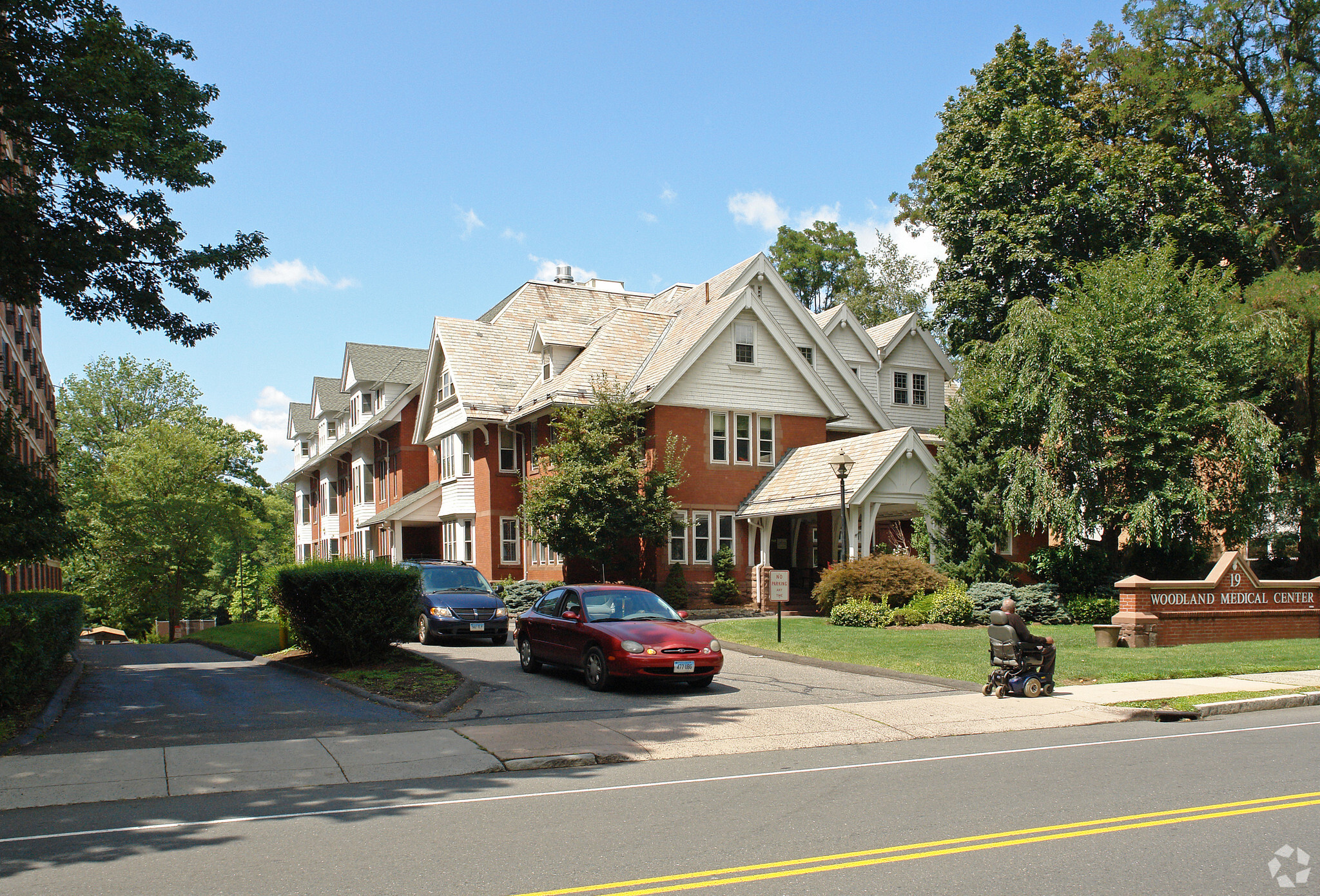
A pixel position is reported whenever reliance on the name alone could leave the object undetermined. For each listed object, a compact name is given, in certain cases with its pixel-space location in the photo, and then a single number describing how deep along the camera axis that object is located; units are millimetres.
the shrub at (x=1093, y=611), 25156
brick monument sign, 20172
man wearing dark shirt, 13727
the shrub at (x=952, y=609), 24266
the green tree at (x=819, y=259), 59625
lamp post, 22688
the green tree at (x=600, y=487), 27828
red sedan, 13906
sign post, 18609
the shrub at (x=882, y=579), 25094
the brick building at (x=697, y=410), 30703
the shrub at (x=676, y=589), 28969
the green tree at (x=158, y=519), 44875
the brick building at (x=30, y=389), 28562
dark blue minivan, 20828
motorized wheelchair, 13719
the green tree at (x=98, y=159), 12352
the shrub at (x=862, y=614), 24312
